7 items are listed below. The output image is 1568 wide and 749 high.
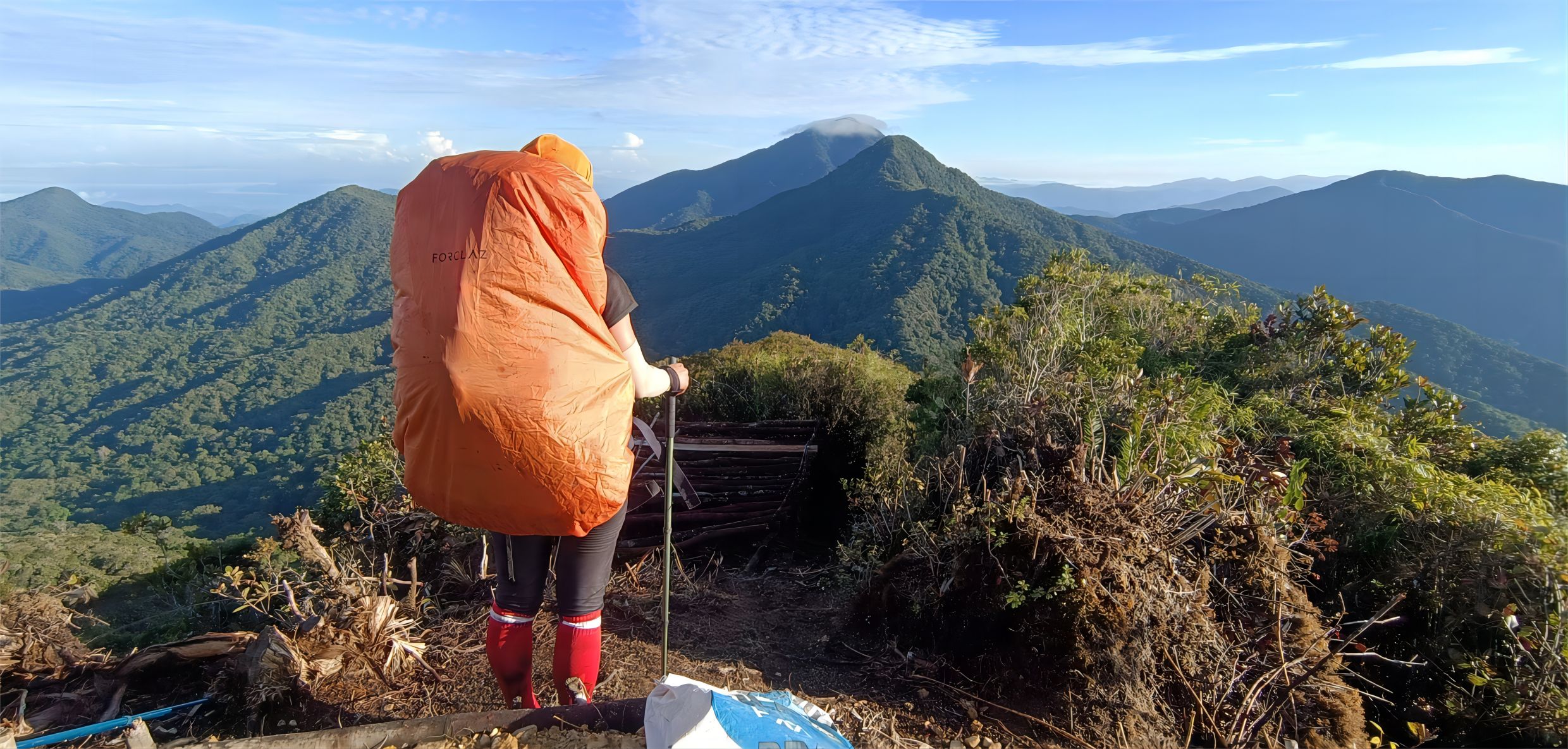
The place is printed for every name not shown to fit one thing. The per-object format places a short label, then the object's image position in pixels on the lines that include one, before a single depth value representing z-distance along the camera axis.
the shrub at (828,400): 5.64
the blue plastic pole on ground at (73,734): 1.97
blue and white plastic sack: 1.62
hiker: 1.67
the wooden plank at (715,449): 4.85
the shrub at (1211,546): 2.59
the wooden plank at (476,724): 1.82
